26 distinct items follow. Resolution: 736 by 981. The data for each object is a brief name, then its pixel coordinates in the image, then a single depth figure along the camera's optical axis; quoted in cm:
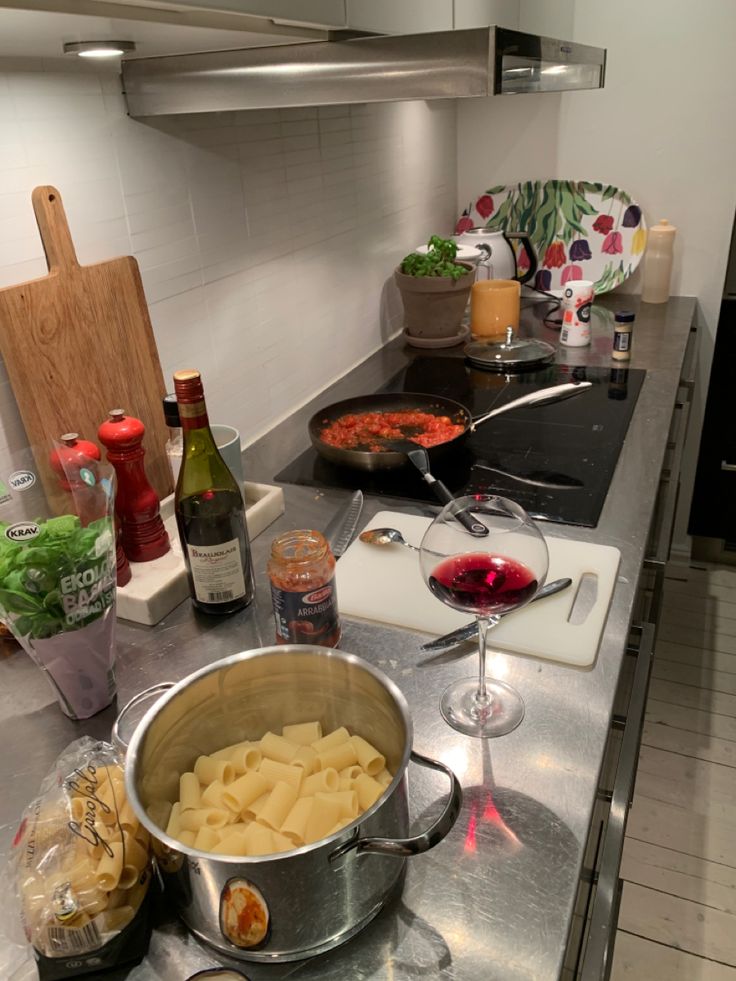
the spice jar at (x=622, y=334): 184
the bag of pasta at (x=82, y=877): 57
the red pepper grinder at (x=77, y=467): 91
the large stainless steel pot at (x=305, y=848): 57
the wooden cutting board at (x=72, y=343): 100
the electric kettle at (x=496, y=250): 219
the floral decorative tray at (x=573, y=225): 228
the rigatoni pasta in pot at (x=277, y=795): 63
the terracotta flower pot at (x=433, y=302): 193
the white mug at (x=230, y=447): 114
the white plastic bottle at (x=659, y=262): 216
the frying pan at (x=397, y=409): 131
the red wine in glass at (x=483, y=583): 81
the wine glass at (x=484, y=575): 81
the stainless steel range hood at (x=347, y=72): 93
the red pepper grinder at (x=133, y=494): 102
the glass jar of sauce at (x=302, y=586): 88
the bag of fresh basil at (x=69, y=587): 76
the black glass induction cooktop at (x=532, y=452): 130
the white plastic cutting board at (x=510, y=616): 96
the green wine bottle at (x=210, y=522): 97
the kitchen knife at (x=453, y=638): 96
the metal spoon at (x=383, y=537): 115
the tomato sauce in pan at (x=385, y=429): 144
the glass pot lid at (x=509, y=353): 185
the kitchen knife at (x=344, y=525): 117
